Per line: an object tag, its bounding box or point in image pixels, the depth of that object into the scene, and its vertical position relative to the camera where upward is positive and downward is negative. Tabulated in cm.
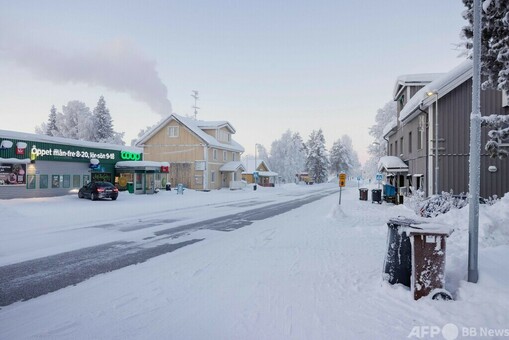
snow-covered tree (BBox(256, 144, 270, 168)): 12088 +767
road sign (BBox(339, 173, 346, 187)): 1765 -38
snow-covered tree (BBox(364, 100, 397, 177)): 5275 +891
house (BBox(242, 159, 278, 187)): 6894 -1
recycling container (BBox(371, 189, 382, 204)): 2373 -172
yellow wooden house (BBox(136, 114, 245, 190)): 4166 +261
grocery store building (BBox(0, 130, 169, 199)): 2378 +24
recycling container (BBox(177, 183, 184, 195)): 3406 -210
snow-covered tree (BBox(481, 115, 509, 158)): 859 +109
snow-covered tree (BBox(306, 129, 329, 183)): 8594 +286
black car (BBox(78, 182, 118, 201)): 2538 -173
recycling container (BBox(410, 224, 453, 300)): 484 -133
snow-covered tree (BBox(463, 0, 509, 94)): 805 +359
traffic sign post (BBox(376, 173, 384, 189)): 2729 -36
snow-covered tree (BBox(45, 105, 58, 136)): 6559 +933
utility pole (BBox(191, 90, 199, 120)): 6206 +1403
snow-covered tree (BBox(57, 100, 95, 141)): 6178 +909
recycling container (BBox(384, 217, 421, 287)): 534 -135
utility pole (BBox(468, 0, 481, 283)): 516 +25
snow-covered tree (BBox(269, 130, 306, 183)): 9669 +475
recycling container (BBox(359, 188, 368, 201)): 2727 -182
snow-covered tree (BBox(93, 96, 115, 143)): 6244 +882
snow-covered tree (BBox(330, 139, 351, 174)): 9688 +391
